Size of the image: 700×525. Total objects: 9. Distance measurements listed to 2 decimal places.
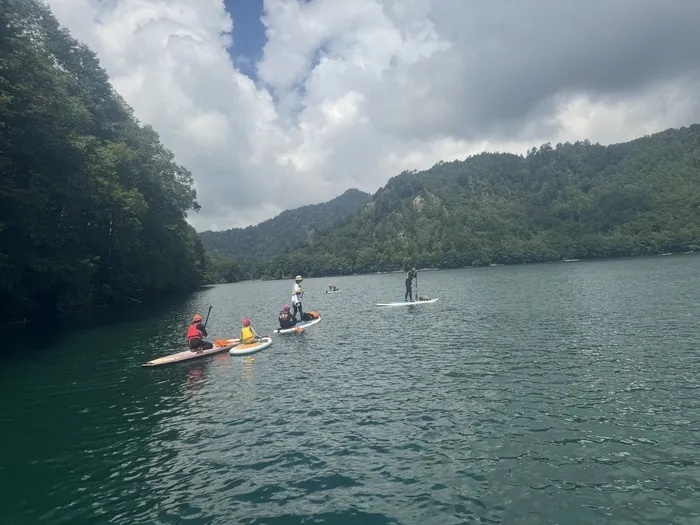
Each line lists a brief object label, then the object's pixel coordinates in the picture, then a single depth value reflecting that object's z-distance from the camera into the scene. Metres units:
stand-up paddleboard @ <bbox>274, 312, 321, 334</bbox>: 32.78
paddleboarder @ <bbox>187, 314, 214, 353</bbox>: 25.31
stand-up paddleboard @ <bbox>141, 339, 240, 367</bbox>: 23.45
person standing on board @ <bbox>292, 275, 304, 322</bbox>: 35.62
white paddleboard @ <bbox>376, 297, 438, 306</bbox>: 46.88
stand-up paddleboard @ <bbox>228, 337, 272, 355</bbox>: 25.55
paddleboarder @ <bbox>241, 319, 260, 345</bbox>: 26.97
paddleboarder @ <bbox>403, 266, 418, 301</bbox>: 47.95
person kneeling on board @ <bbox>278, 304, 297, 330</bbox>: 33.00
